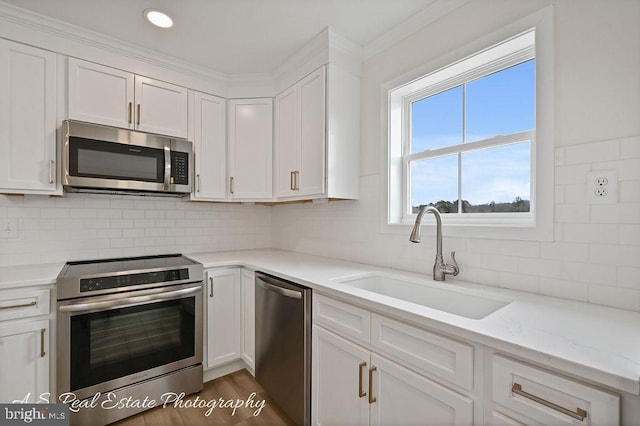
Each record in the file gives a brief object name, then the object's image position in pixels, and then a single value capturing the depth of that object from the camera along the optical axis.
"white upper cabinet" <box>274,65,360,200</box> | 2.08
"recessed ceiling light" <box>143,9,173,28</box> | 1.78
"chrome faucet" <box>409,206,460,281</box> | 1.59
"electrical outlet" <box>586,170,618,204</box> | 1.17
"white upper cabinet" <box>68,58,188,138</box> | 1.99
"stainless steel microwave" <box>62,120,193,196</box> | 1.92
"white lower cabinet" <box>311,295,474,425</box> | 1.07
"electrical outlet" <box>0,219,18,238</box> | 1.99
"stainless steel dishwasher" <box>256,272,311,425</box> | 1.65
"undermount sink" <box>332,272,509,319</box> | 1.42
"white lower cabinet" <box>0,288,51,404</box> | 1.57
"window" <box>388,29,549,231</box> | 1.54
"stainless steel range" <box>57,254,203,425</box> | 1.68
